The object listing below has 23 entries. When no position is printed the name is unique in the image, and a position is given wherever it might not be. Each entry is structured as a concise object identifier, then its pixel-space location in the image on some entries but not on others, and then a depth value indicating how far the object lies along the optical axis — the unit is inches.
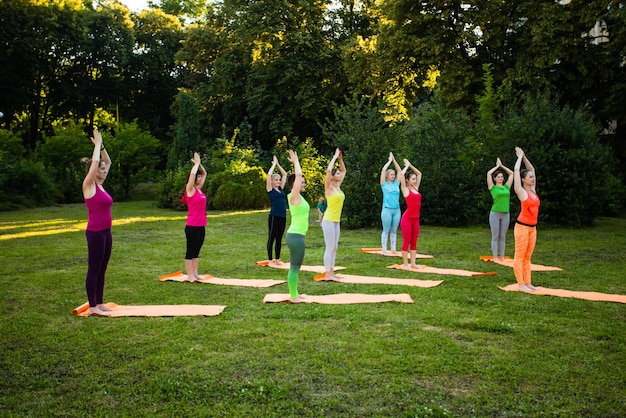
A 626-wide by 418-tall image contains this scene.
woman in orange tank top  331.6
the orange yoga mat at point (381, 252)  485.7
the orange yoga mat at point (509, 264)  415.8
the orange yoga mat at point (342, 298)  302.7
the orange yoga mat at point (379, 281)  354.9
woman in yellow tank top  364.2
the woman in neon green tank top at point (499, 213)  444.8
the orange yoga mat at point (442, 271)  391.9
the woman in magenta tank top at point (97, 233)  274.5
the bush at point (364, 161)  691.4
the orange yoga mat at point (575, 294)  314.2
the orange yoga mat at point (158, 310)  275.1
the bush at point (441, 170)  708.7
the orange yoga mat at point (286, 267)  408.3
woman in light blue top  492.7
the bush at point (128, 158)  1123.3
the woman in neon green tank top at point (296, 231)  297.0
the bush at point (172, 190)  947.0
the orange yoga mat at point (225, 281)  355.4
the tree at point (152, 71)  1587.1
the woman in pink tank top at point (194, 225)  370.3
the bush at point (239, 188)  935.0
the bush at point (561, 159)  675.4
